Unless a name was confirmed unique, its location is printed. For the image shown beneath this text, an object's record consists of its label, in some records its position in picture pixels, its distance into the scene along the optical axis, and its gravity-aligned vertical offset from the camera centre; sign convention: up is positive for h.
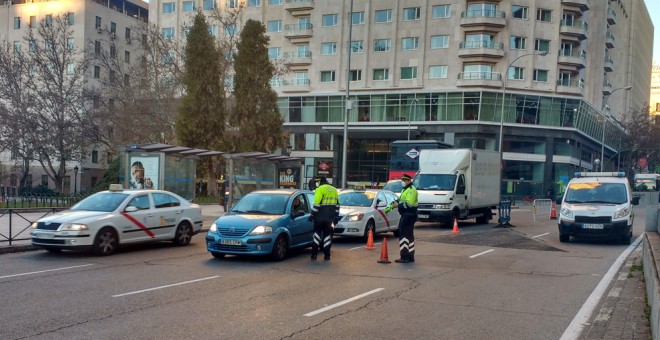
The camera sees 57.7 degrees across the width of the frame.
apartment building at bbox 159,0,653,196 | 54.59 +8.46
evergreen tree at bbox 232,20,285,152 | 38.78 +4.48
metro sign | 33.86 +0.77
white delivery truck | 22.45 -0.63
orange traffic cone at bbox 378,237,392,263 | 12.55 -1.90
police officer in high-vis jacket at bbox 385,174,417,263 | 12.49 -1.16
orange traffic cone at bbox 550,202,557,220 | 31.64 -2.32
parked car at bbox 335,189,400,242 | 16.34 -1.38
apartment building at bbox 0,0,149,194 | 64.94 +14.98
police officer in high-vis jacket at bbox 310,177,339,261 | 12.63 -1.10
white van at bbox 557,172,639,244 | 17.17 -1.07
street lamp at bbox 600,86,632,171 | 64.24 +6.71
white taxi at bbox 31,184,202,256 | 12.62 -1.47
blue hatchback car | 12.11 -1.34
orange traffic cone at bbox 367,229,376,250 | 14.97 -1.93
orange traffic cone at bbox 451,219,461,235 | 20.33 -2.09
